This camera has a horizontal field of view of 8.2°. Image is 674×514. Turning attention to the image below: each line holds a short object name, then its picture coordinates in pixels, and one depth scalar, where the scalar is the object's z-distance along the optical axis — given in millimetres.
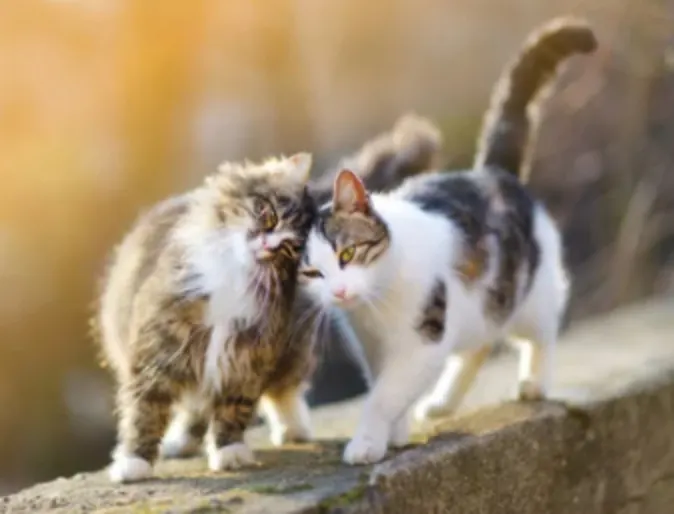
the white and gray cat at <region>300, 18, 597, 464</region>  4315
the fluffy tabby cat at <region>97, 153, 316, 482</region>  4313
